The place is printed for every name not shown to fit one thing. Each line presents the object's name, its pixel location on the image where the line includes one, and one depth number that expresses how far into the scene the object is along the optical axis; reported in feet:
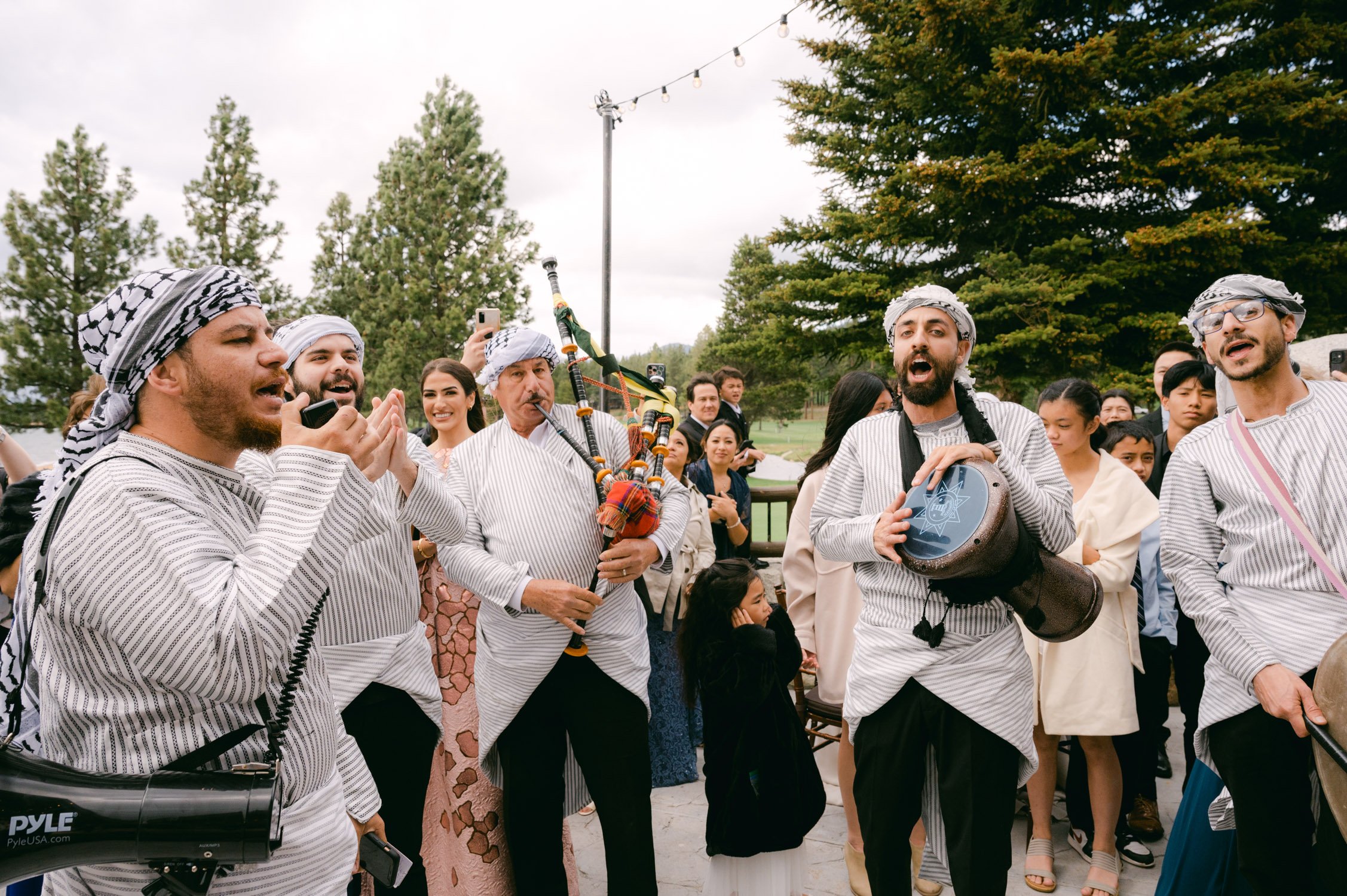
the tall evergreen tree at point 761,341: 52.90
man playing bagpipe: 8.73
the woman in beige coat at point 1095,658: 10.59
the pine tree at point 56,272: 51.78
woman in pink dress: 9.72
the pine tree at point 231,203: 60.80
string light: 30.96
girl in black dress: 9.19
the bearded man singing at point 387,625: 7.62
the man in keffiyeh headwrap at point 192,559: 3.96
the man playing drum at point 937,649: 7.47
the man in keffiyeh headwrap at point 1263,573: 7.23
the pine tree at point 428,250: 71.67
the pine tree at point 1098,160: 39.22
